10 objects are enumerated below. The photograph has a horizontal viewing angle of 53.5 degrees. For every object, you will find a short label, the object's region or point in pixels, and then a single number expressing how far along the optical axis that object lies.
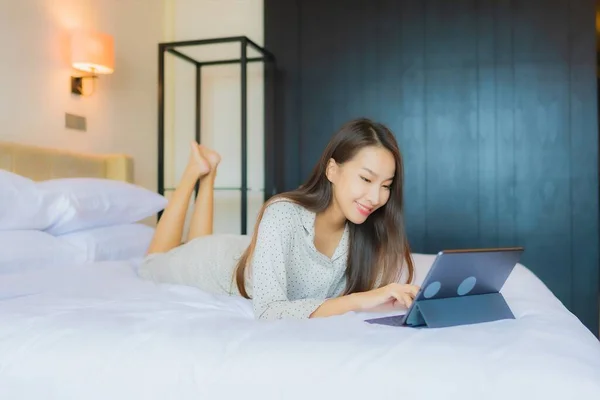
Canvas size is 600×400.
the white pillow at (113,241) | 1.96
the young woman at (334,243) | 1.29
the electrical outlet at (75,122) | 2.64
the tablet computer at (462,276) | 1.01
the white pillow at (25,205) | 1.71
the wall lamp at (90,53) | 2.57
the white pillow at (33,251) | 1.64
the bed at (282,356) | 0.84
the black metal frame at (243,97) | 3.15
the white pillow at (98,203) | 1.93
